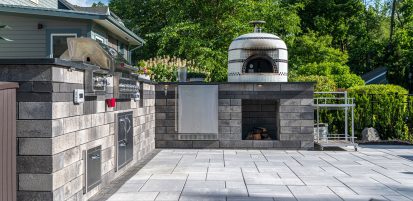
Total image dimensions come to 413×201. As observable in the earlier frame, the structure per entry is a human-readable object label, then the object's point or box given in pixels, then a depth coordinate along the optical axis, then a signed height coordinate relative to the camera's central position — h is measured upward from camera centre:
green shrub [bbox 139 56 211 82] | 14.10 +0.88
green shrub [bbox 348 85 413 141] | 14.46 -0.45
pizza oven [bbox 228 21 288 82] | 12.76 +1.13
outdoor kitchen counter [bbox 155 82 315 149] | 12.19 -0.40
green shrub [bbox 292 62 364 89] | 24.32 +1.48
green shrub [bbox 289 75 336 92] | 16.70 +0.60
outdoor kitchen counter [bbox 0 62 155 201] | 4.73 -0.32
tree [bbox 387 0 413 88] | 26.28 +3.56
